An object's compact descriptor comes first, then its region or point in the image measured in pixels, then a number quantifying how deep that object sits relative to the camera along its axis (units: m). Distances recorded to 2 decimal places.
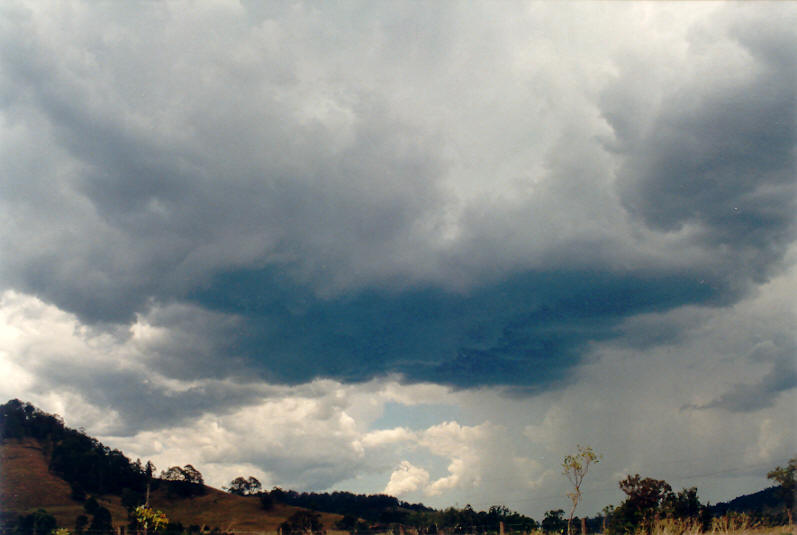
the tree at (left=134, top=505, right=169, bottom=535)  52.08
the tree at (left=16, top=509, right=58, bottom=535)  78.18
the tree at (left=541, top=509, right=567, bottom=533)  74.31
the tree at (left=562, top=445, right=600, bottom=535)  43.97
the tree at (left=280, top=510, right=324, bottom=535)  99.62
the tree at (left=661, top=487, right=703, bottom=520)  53.14
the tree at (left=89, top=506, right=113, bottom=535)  89.38
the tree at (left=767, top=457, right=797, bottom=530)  50.46
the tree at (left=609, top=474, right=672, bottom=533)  52.88
